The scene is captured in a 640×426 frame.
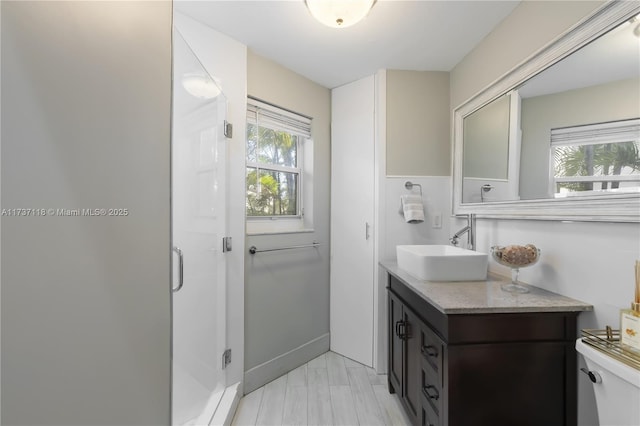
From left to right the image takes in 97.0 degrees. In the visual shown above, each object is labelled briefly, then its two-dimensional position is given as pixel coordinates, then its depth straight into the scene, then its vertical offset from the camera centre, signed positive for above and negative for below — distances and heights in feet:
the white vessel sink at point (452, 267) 4.83 -0.94
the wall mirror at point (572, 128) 3.21 +1.23
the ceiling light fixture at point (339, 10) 4.32 +3.14
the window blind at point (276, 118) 6.80 +2.38
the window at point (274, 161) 7.02 +1.34
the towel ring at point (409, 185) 7.36 +0.71
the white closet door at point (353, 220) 7.59 -0.23
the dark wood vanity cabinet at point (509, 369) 3.56 -1.98
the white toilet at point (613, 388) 2.42 -1.59
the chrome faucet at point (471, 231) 6.16 -0.40
